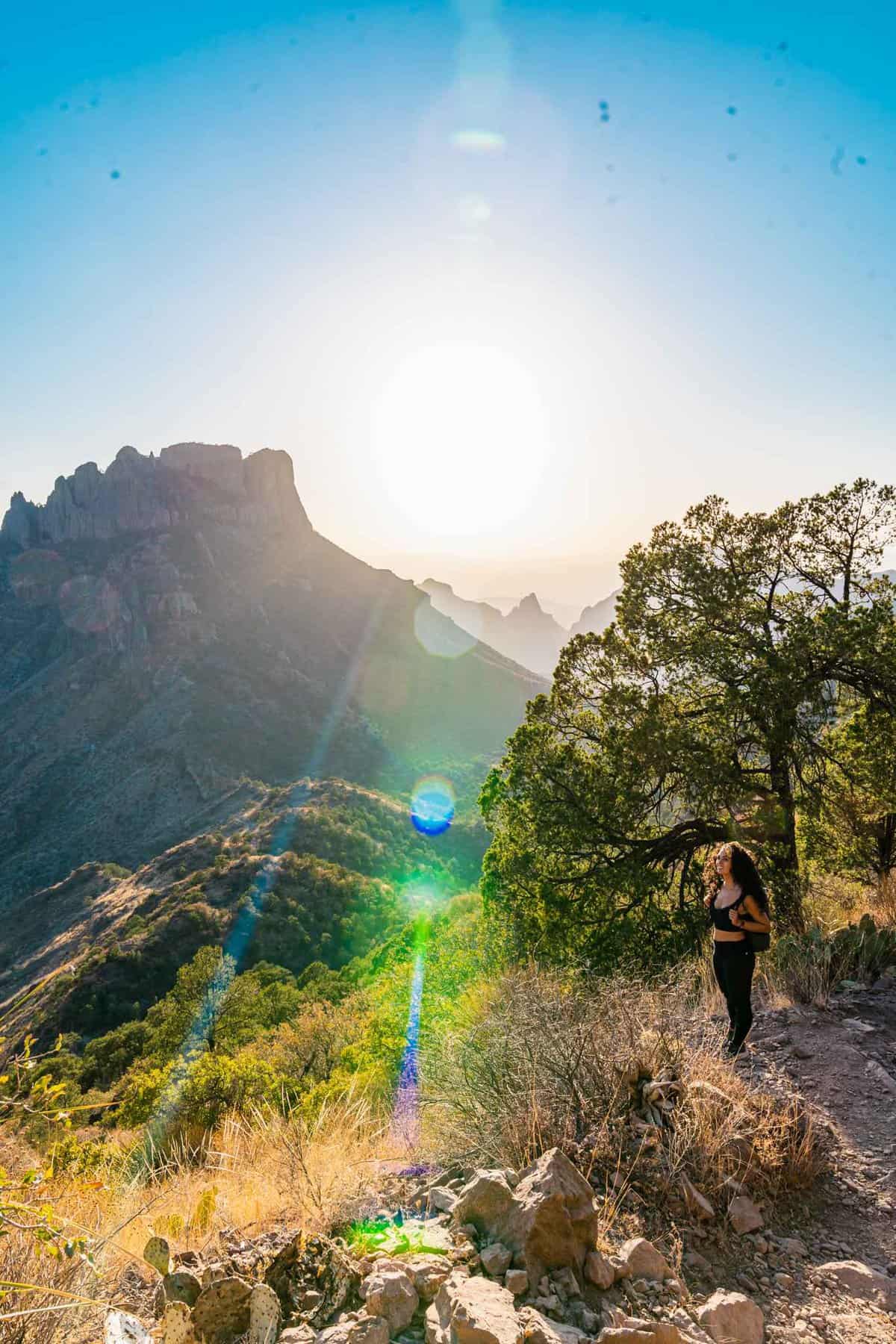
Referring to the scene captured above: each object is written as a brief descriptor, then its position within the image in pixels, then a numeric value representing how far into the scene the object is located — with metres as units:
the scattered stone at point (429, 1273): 2.32
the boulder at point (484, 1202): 2.67
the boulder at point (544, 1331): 2.07
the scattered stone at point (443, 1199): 3.01
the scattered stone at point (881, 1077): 4.07
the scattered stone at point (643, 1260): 2.54
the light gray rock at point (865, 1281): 2.62
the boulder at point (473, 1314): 2.01
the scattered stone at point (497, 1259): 2.45
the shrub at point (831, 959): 5.29
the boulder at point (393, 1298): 2.22
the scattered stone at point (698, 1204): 2.92
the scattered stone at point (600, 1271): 2.43
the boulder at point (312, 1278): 2.33
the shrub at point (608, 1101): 3.19
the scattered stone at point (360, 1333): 2.11
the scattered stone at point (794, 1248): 2.85
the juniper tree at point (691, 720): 8.33
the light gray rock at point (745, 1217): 2.90
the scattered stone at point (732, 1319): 2.30
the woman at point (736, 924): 4.68
